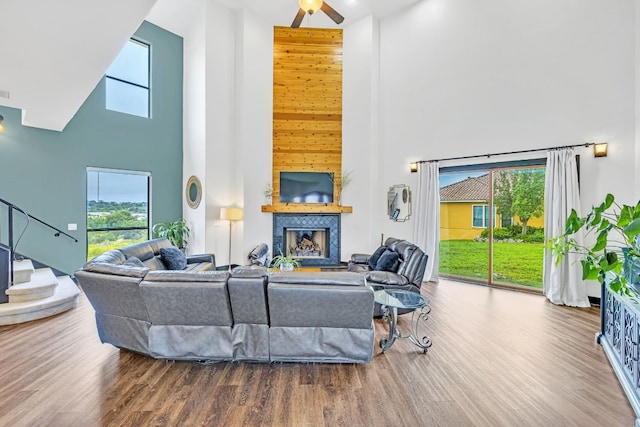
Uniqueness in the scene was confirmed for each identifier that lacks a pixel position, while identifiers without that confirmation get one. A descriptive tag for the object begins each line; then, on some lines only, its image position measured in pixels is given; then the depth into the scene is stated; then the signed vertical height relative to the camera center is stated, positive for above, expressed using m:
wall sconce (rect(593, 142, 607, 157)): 4.59 +1.00
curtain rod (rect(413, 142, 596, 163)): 4.74 +1.12
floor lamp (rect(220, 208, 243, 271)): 6.92 +0.00
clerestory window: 6.56 +2.89
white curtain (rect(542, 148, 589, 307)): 4.73 -0.03
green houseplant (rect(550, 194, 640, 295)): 2.02 -0.26
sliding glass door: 5.52 -0.18
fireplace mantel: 7.22 +0.15
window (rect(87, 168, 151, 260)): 6.33 +0.10
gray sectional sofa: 2.69 -0.88
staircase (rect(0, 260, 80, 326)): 3.88 -1.19
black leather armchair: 3.87 -0.77
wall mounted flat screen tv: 7.33 +0.65
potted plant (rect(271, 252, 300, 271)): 4.91 -0.81
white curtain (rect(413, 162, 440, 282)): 6.29 +0.01
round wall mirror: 7.14 +0.52
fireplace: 7.33 -0.35
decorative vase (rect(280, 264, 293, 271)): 4.91 -0.84
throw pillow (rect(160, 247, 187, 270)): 4.95 -0.74
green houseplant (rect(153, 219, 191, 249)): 7.06 -0.42
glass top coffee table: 3.03 -0.88
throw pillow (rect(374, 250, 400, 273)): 4.38 -0.68
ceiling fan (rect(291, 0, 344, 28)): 4.84 +3.33
